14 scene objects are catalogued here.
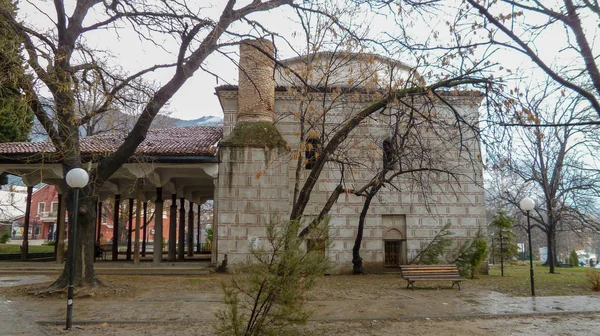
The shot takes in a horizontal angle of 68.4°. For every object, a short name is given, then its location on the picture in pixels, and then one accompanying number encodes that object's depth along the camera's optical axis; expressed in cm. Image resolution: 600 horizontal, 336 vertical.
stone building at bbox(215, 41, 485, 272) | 1561
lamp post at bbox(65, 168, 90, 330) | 756
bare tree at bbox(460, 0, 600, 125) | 557
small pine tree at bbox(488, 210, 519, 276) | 1833
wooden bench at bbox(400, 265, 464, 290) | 1184
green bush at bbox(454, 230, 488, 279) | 1565
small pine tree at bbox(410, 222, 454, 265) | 1603
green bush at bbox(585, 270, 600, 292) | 1213
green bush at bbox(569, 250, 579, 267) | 3338
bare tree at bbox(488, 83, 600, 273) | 2197
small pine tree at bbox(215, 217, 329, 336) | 561
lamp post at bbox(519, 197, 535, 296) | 1166
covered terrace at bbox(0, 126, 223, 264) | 1511
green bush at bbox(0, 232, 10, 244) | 3419
